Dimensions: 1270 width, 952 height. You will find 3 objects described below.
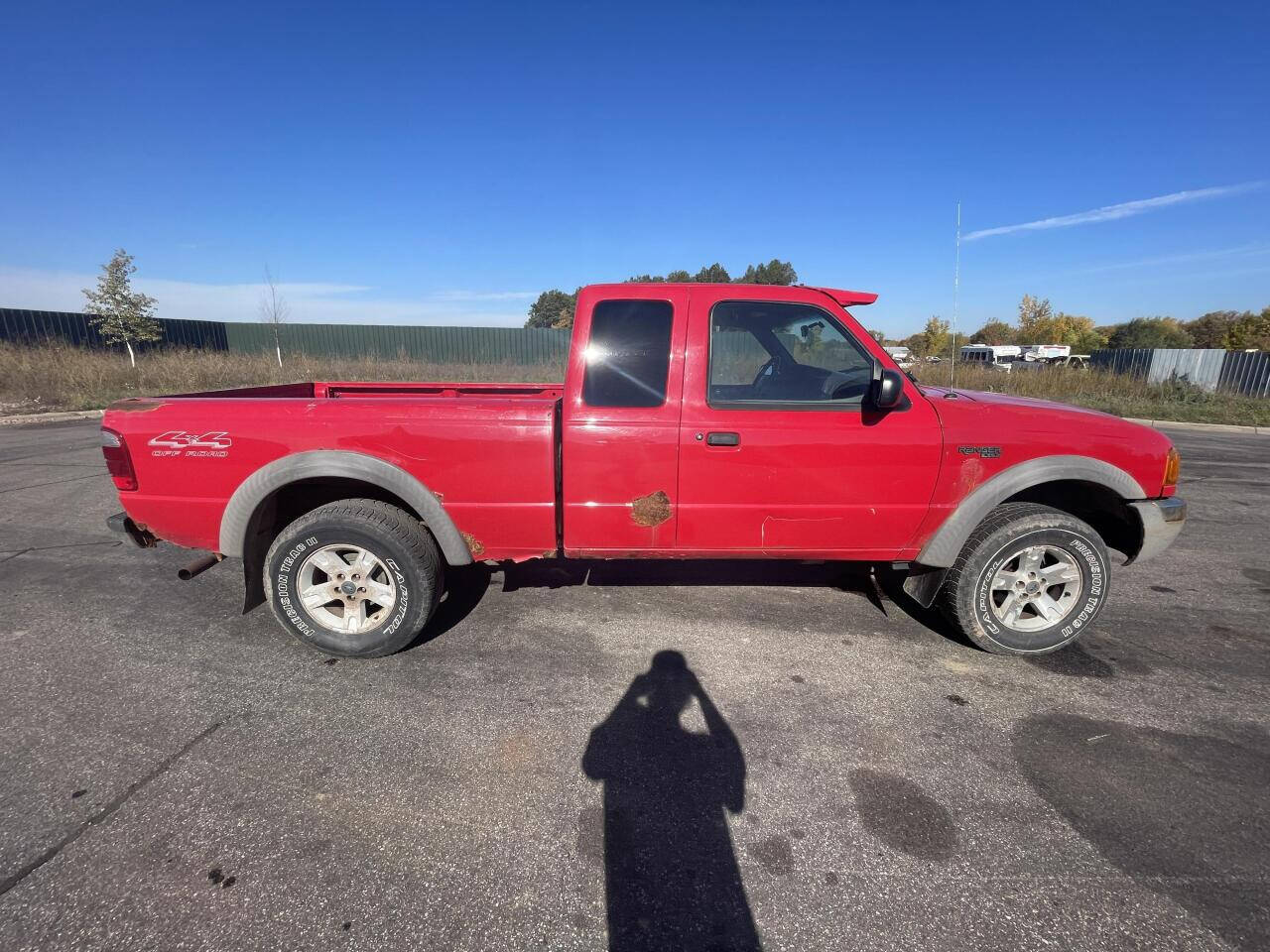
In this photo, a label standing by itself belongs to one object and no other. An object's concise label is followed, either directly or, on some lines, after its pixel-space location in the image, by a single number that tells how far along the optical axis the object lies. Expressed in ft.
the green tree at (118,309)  70.54
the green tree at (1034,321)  236.06
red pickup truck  10.25
